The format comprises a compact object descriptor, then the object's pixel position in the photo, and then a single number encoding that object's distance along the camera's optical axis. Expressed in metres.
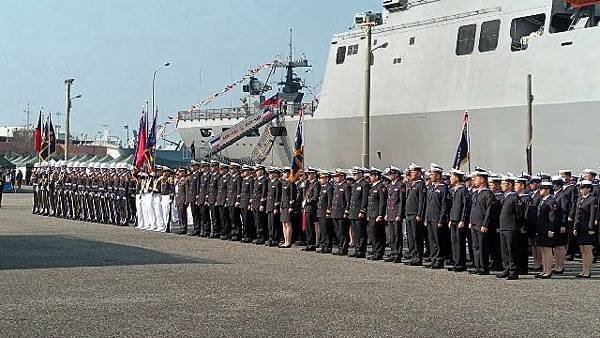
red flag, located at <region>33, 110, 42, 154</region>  35.72
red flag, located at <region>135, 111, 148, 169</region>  25.85
